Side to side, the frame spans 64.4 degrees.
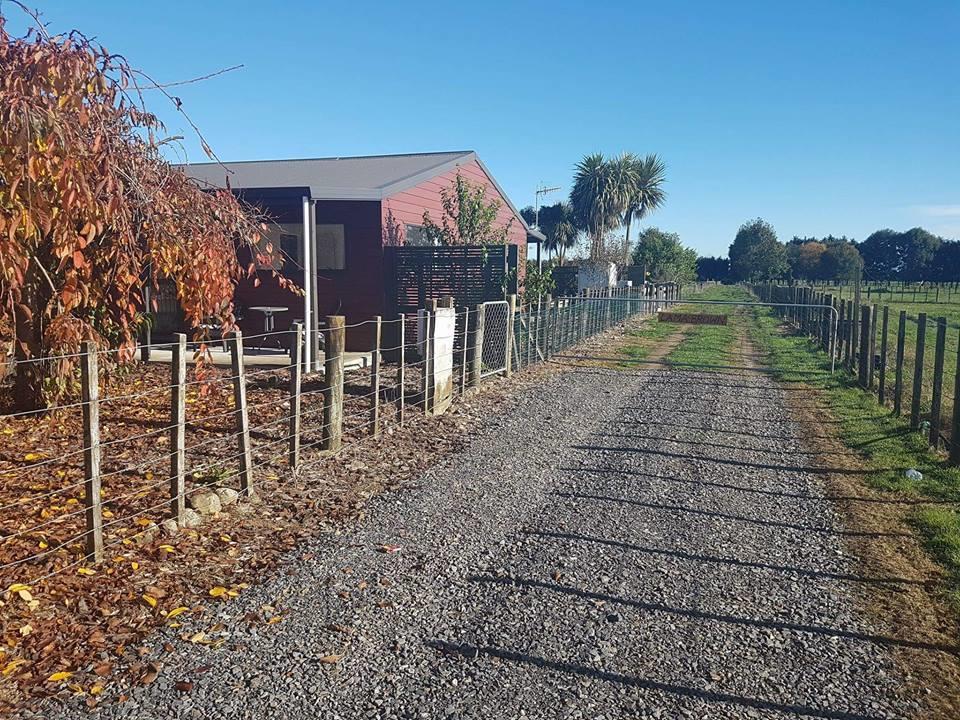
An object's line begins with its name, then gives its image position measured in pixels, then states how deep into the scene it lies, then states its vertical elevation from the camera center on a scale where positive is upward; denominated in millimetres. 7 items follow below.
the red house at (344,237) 15398 +948
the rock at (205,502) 5629 -1654
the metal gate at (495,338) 13484 -945
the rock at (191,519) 5422 -1716
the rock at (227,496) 5883 -1675
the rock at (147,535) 5043 -1711
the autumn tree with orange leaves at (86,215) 4941 +499
